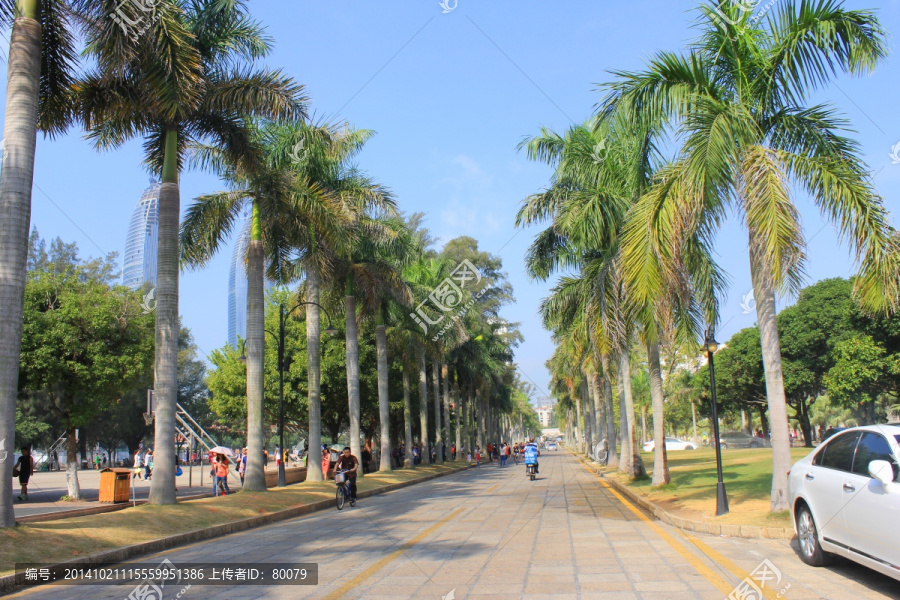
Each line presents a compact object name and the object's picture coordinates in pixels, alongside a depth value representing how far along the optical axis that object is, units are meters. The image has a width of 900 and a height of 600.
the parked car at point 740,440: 62.96
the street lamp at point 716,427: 12.34
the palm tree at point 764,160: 11.09
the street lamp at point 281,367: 23.20
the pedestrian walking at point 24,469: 23.80
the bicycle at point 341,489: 19.83
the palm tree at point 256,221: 20.45
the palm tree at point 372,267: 28.27
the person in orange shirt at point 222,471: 24.36
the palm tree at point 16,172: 10.93
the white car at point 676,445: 64.94
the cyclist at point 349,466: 20.17
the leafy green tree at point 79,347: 23.27
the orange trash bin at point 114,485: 20.78
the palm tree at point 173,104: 14.98
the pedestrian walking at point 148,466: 38.76
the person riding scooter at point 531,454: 31.49
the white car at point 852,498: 6.52
